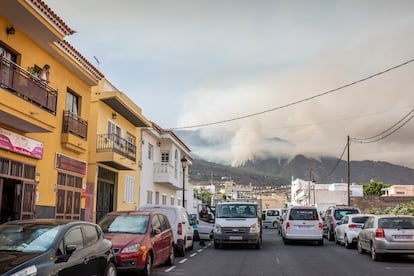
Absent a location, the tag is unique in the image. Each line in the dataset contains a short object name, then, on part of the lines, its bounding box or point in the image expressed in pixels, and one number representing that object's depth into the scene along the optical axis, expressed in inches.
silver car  597.6
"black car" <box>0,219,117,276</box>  279.7
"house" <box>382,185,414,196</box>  3444.9
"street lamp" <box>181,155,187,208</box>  1146.0
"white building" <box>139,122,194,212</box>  1222.3
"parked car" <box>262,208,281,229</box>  1891.0
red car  437.1
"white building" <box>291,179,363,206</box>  3135.6
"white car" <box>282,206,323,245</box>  871.1
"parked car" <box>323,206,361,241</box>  1018.7
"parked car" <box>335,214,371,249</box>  826.8
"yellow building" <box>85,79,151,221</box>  861.2
